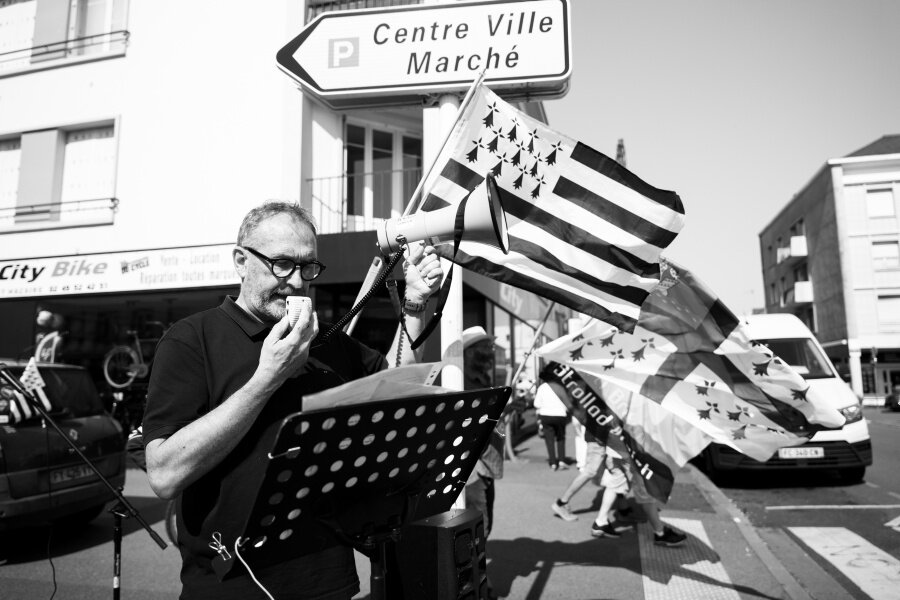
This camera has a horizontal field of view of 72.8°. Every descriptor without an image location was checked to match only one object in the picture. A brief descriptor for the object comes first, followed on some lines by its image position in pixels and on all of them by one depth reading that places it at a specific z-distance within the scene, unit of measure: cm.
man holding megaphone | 167
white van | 836
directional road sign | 462
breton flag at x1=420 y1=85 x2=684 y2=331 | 379
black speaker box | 215
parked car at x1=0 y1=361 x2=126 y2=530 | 533
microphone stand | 320
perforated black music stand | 148
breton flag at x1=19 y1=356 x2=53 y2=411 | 552
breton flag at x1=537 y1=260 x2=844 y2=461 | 449
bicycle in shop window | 1195
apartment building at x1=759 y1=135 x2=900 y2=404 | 3734
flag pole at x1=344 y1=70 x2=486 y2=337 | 240
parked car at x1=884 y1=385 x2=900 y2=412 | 2903
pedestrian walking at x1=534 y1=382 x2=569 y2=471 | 1026
